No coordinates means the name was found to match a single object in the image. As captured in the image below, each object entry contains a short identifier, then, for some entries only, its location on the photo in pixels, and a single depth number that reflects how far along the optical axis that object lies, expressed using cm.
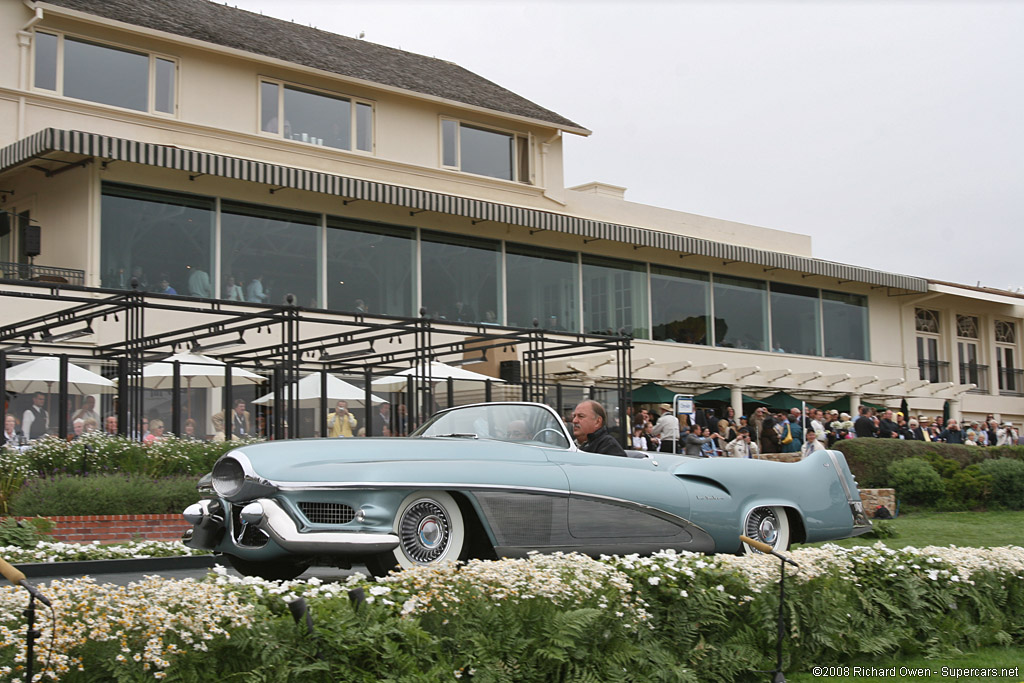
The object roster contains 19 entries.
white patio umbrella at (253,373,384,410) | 2086
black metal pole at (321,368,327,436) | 1887
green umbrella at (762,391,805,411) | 3341
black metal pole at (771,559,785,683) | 616
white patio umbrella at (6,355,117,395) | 1728
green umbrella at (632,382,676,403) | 3011
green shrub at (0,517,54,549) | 949
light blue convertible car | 670
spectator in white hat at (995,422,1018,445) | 3145
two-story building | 2241
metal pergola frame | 1596
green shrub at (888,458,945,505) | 1875
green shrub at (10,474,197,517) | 1199
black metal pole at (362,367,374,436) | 2080
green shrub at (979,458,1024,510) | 1947
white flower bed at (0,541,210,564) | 841
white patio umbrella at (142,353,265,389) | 1878
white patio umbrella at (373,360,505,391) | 2139
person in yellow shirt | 1994
